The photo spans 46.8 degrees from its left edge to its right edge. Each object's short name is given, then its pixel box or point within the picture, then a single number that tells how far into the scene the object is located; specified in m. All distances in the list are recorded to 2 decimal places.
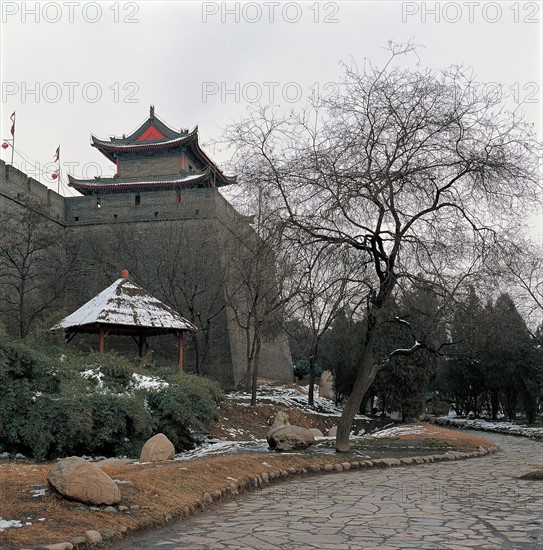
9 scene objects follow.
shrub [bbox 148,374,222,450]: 13.77
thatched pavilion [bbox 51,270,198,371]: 18.41
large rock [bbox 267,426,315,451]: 11.32
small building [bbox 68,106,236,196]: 33.53
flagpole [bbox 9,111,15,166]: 30.31
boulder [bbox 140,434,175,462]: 10.37
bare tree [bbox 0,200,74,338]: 26.02
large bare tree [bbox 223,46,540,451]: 10.46
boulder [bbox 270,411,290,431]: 19.58
